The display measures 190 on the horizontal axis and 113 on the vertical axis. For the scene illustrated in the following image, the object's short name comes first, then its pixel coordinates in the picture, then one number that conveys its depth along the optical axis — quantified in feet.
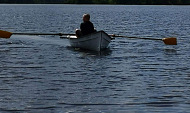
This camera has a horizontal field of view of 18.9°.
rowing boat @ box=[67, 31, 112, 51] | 108.27
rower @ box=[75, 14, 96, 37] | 110.11
